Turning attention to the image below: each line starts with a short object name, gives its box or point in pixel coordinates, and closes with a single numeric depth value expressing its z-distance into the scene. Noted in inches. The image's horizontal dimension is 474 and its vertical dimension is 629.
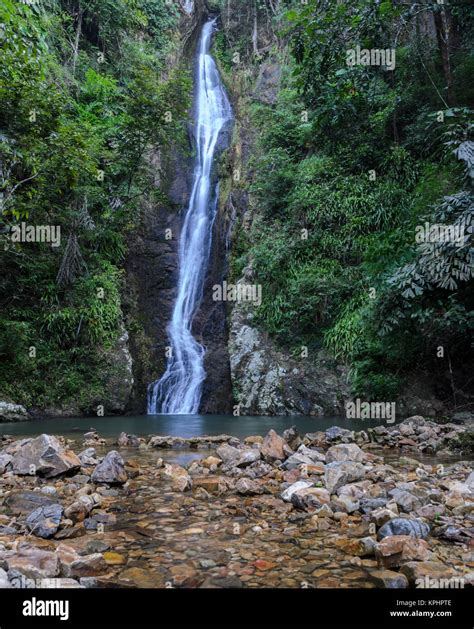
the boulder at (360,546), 114.7
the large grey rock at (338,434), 278.7
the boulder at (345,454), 211.3
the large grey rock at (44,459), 189.6
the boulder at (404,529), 120.2
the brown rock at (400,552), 106.5
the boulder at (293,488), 159.6
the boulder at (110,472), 181.9
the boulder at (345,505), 145.9
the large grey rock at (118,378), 510.3
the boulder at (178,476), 178.1
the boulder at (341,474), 166.4
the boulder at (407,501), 143.4
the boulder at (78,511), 138.3
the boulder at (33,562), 94.7
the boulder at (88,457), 212.5
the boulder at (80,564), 100.3
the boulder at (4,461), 201.8
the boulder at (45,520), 126.5
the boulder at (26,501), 150.9
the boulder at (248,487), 169.8
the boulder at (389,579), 97.2
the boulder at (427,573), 95.6
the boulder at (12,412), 432.8
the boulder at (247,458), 207.9
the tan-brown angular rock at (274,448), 216.2
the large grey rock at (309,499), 149.3
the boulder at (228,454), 213.3
